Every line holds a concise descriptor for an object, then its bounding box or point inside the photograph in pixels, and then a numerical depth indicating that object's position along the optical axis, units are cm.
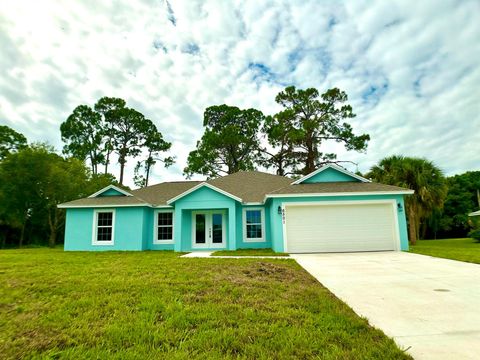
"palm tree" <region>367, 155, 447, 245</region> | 1712
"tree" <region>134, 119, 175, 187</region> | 3078
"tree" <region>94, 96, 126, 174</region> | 2986
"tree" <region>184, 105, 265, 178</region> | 2655
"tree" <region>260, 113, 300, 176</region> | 2567
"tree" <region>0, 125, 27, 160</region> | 2616
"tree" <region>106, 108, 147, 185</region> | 2992
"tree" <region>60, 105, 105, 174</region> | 2894
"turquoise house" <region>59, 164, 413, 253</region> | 1252
